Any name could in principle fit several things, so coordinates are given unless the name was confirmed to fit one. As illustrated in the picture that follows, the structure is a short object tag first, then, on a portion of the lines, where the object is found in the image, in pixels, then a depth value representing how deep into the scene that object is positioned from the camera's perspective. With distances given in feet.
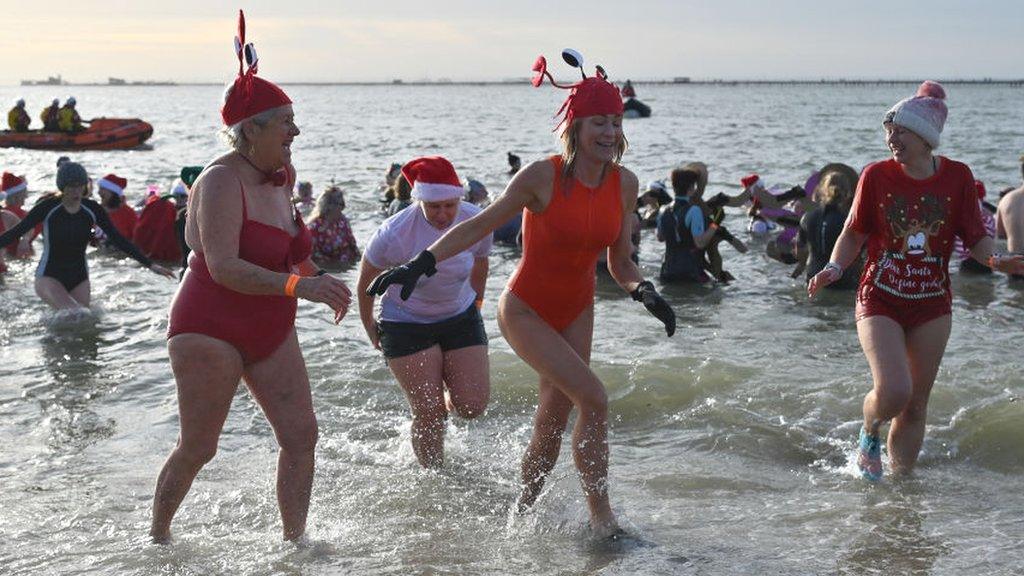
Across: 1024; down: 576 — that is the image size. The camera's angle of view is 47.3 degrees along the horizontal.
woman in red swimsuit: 13.80
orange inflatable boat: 112.57
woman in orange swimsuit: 15.64
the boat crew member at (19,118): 111.45
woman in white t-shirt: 19.72
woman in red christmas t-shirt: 17.85
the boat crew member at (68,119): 113.02
